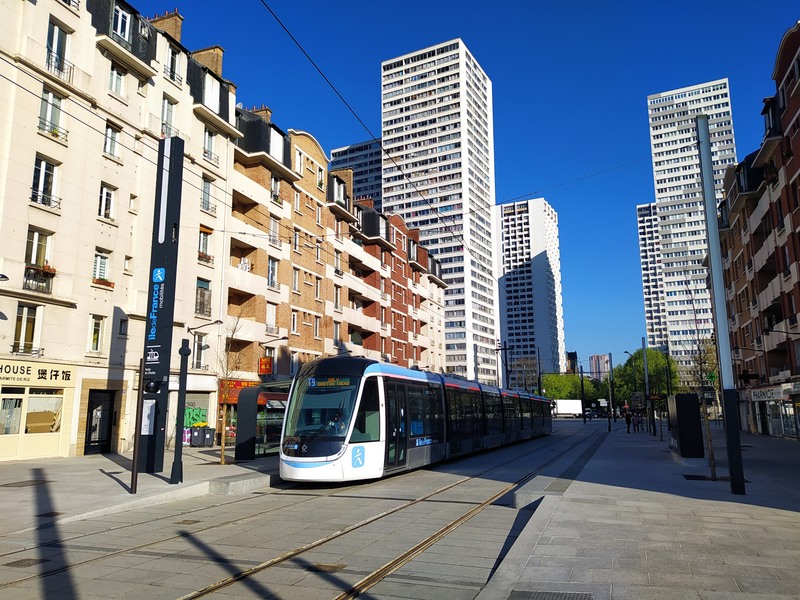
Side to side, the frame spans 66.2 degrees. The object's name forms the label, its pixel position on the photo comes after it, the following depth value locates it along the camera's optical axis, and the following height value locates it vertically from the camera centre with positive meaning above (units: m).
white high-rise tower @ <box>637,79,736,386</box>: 143.25 +51.14
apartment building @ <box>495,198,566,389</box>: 190.98 +22.43
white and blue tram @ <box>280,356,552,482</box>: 14.34 -0.41
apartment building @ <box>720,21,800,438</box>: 32.72 +9.27
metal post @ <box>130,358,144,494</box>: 13.23 -0.61
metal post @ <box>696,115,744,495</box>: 12.69 +1.83
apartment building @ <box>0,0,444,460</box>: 22.52 +8.19
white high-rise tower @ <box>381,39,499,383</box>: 130.75 +50.38
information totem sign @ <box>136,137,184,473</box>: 16.98 +3.09
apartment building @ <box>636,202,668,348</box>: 195.88 +20.62
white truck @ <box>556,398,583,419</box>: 107.81 -0.54
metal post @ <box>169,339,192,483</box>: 14.76 -0.40
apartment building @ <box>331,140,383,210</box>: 156.12 +60.63
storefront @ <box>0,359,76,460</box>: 21.55 -0.06
